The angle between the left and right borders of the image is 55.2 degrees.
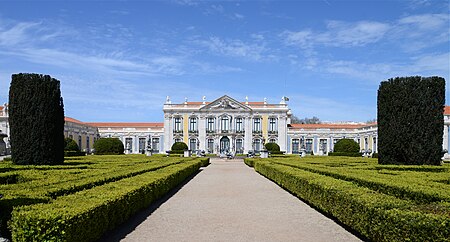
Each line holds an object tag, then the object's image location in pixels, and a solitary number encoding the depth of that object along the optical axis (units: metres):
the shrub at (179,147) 47.81
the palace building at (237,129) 57.19
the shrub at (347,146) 39.28
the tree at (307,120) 101.81
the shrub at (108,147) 36.59
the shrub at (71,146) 33.87
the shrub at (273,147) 48.89
